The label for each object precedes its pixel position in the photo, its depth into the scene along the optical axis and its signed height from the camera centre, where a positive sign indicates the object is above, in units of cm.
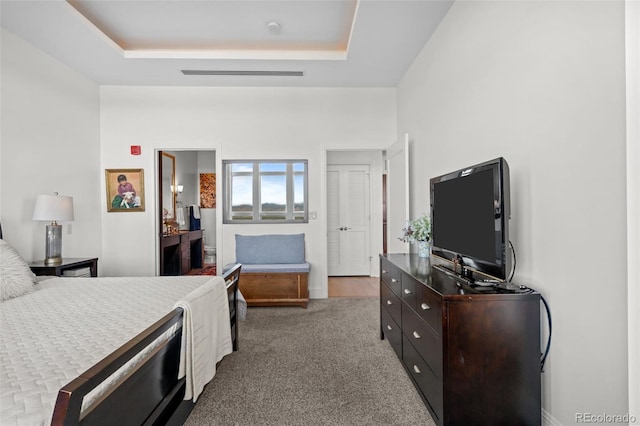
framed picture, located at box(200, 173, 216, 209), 679 +49
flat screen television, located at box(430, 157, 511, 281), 156 -4
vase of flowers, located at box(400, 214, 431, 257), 268 -19
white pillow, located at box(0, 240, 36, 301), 201 -42
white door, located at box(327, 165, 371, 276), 571 -14
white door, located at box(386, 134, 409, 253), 348 +25
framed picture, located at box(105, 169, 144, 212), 423 +37
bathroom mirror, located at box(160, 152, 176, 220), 544 +52
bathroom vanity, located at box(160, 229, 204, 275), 514 -69
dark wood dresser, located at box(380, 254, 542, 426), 150 -71
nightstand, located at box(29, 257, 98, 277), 293 -52
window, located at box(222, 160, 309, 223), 436 +30
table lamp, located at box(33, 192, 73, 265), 300 -1
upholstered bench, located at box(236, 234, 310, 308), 381 -89
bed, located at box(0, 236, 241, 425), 93 -54
